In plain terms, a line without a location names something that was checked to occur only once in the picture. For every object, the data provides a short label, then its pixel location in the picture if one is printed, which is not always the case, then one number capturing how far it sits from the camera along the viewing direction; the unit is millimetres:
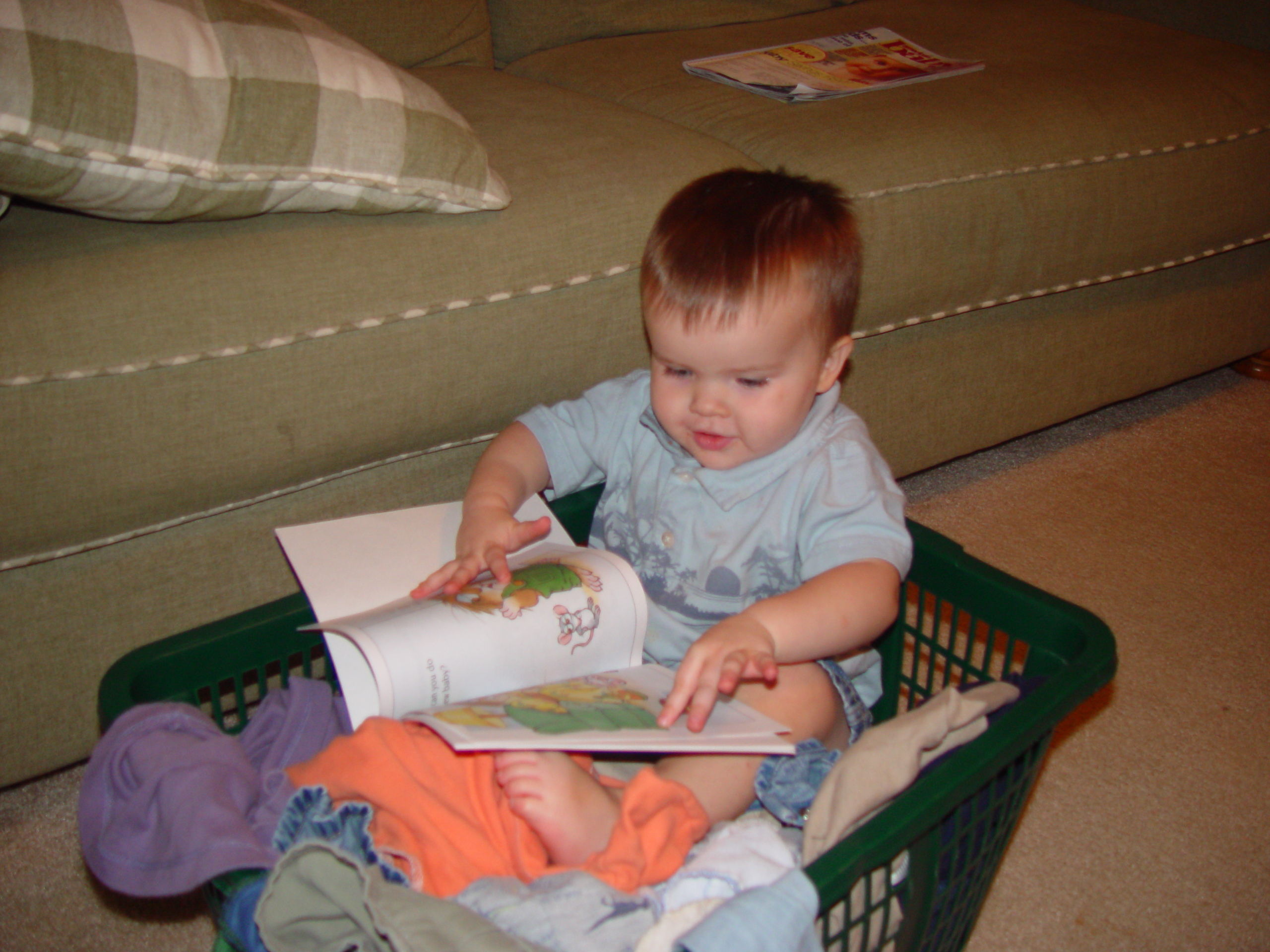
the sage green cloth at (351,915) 469
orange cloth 604
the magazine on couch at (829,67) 1192
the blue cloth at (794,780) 678
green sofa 731
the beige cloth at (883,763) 585
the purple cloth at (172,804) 529
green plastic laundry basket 539
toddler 655
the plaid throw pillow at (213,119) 683
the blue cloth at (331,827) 555
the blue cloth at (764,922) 461
